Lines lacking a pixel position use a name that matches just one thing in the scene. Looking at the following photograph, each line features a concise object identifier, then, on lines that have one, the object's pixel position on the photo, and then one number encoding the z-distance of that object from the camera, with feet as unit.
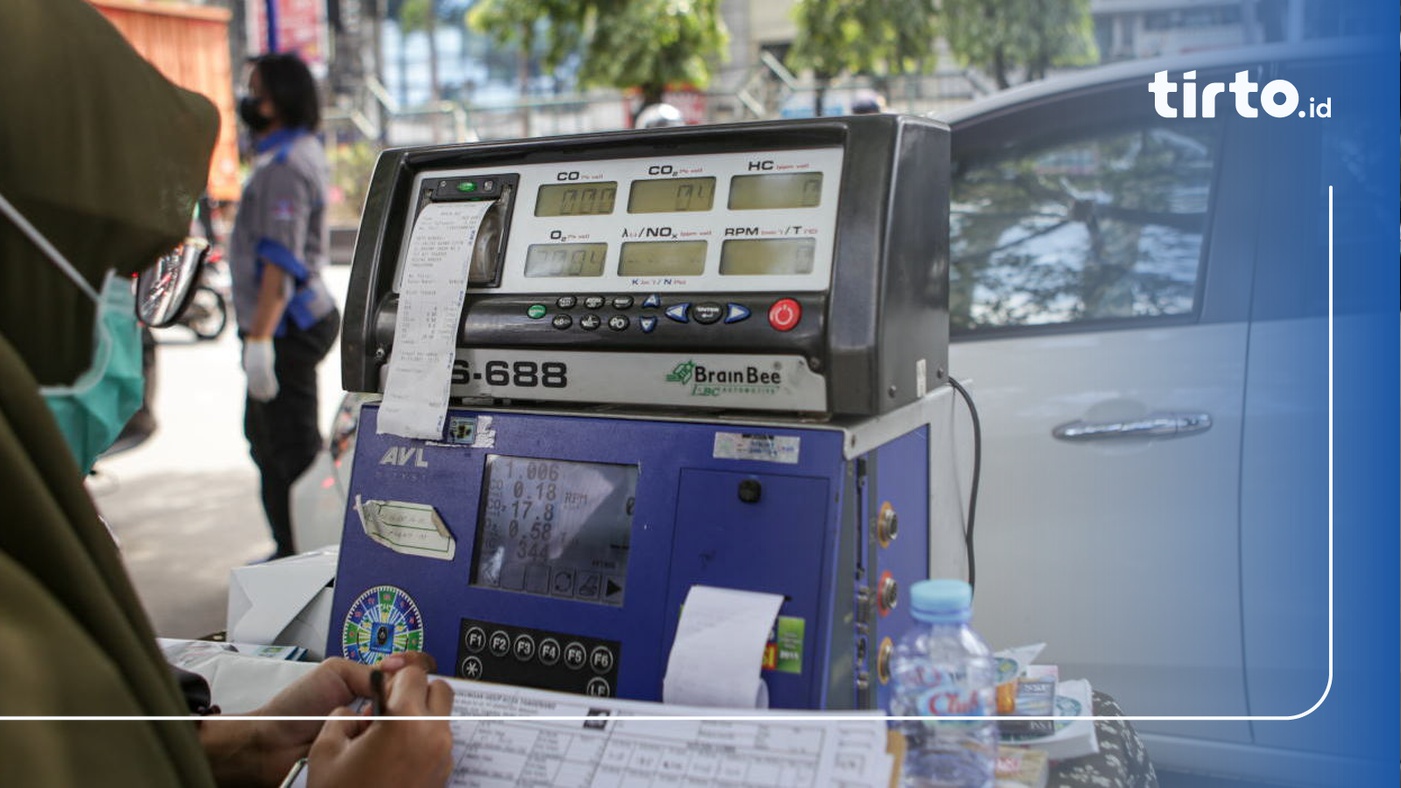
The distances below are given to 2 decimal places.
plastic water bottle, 4.25
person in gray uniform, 15.01
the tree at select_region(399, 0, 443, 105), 83.66
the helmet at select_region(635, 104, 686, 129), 18.40
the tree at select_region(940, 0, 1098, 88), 31.96
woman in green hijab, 3.06
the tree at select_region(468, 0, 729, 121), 42.80
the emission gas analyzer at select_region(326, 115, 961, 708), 4.48
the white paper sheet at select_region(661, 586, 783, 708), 4.32
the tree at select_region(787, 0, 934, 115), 38.42
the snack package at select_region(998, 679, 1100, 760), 4.87
